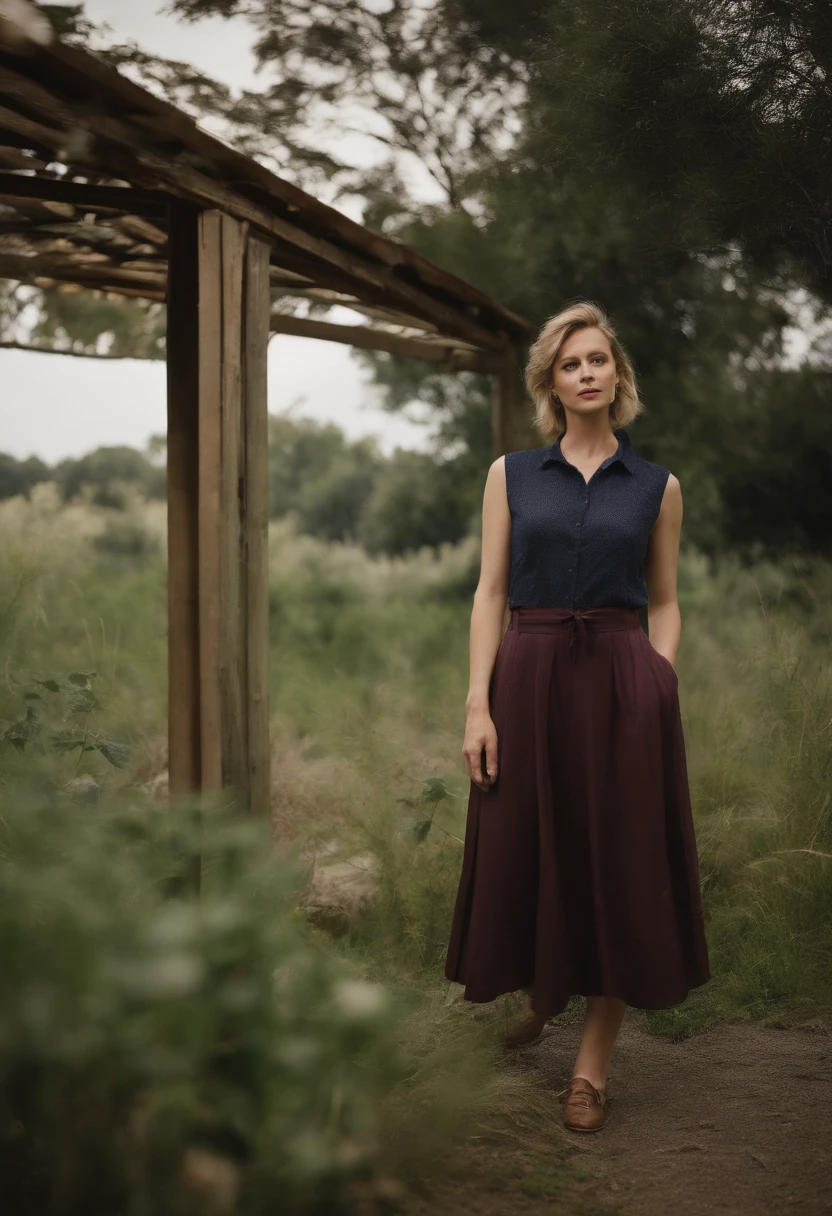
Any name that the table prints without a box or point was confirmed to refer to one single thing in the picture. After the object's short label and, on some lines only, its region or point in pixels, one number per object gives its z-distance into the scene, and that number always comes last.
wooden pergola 3.40
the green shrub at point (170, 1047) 1.44
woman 2.79
